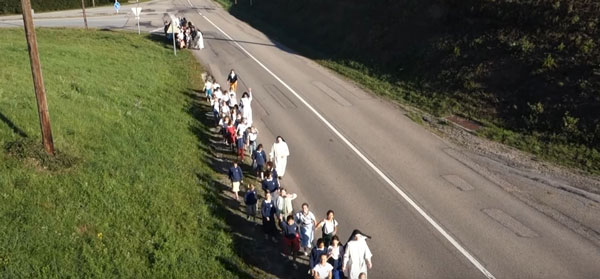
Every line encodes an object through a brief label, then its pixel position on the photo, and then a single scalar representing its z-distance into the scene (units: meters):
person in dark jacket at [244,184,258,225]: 12.82
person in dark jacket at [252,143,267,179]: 15.09
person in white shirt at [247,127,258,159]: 16.33
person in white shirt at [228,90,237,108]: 19.78
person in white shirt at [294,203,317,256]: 11.30
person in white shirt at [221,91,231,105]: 19.52
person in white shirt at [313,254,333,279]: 9.60
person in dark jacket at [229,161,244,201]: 13.87
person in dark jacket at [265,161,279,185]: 13.56
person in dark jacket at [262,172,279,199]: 13.26
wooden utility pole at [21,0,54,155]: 11.84
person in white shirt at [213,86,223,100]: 19.55
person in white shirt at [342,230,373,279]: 9.86
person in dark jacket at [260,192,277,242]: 12.25
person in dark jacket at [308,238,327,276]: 10.06
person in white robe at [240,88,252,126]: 18.48
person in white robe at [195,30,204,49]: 33.72
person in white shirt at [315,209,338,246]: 11.20
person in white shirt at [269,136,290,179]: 14.94
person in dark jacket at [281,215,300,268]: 11.29
